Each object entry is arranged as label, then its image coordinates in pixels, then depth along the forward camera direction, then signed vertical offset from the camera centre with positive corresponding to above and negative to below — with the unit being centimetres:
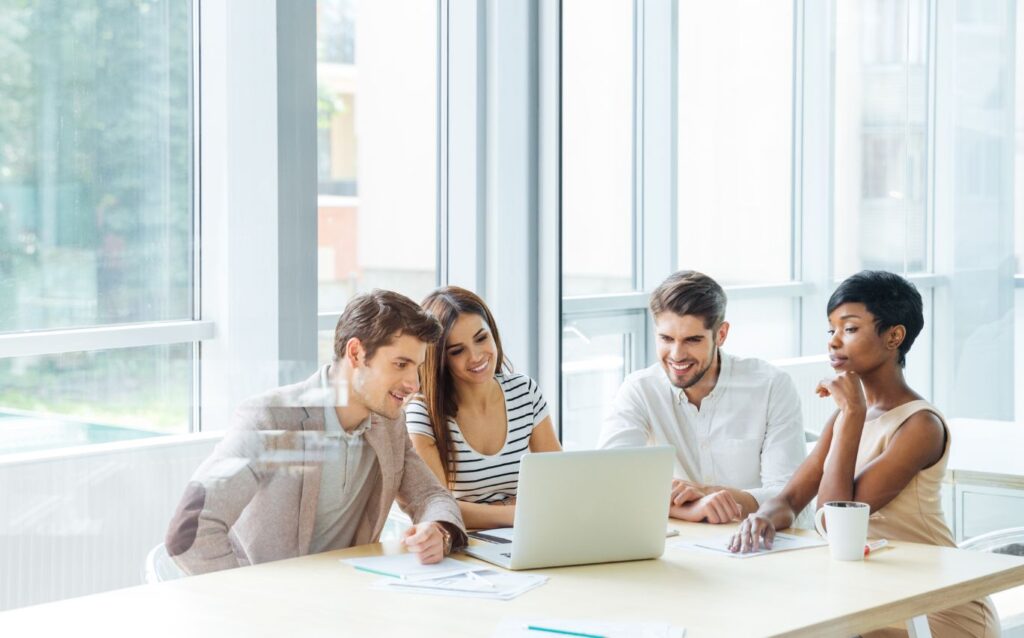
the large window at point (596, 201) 457 +16
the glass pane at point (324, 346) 372 -31
